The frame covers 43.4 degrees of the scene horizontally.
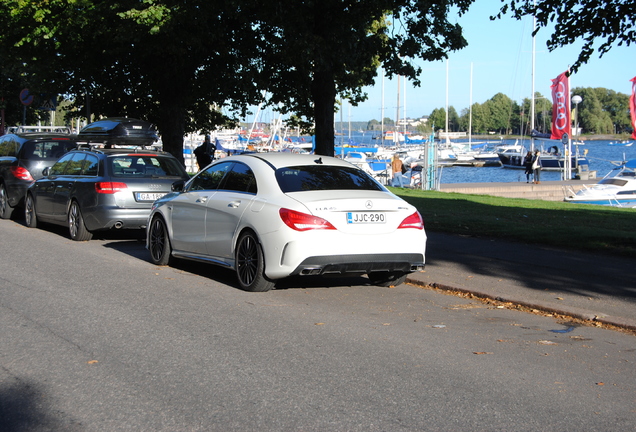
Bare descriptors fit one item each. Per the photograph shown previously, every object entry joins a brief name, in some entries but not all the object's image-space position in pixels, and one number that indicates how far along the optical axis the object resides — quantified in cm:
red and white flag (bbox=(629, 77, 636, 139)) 2452
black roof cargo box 2070
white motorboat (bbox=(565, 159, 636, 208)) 3375
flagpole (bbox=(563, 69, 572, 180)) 4600
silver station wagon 1363
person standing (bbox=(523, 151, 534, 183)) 4477
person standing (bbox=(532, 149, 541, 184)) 4219
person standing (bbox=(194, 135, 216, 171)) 2799
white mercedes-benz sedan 872
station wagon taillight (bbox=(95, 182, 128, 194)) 1363
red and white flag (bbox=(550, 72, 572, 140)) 4181
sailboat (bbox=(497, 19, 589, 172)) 4219
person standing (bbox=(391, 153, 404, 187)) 3949
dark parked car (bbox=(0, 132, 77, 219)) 1812
